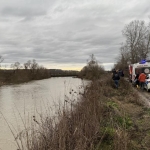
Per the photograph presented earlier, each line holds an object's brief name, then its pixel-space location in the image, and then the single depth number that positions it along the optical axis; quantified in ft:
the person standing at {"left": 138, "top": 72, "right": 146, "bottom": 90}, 44.64
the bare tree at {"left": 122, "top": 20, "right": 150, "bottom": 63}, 103.05
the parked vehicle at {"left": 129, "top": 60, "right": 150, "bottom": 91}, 52.27
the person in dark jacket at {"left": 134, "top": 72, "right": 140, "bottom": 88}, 51.06
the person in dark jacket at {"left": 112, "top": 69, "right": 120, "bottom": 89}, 44.11
